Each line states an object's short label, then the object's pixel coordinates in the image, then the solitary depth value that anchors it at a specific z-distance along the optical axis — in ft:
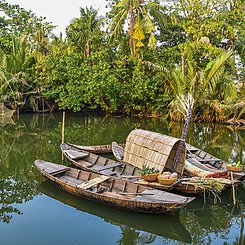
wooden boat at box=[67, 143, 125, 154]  34.47
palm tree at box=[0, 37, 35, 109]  65.41
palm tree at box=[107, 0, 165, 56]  60.85
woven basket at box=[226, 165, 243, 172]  21.53
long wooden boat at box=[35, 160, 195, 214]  18.38
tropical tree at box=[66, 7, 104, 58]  68.98
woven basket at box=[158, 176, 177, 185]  21.07
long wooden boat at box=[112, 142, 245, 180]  23.02
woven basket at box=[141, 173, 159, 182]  21.95
